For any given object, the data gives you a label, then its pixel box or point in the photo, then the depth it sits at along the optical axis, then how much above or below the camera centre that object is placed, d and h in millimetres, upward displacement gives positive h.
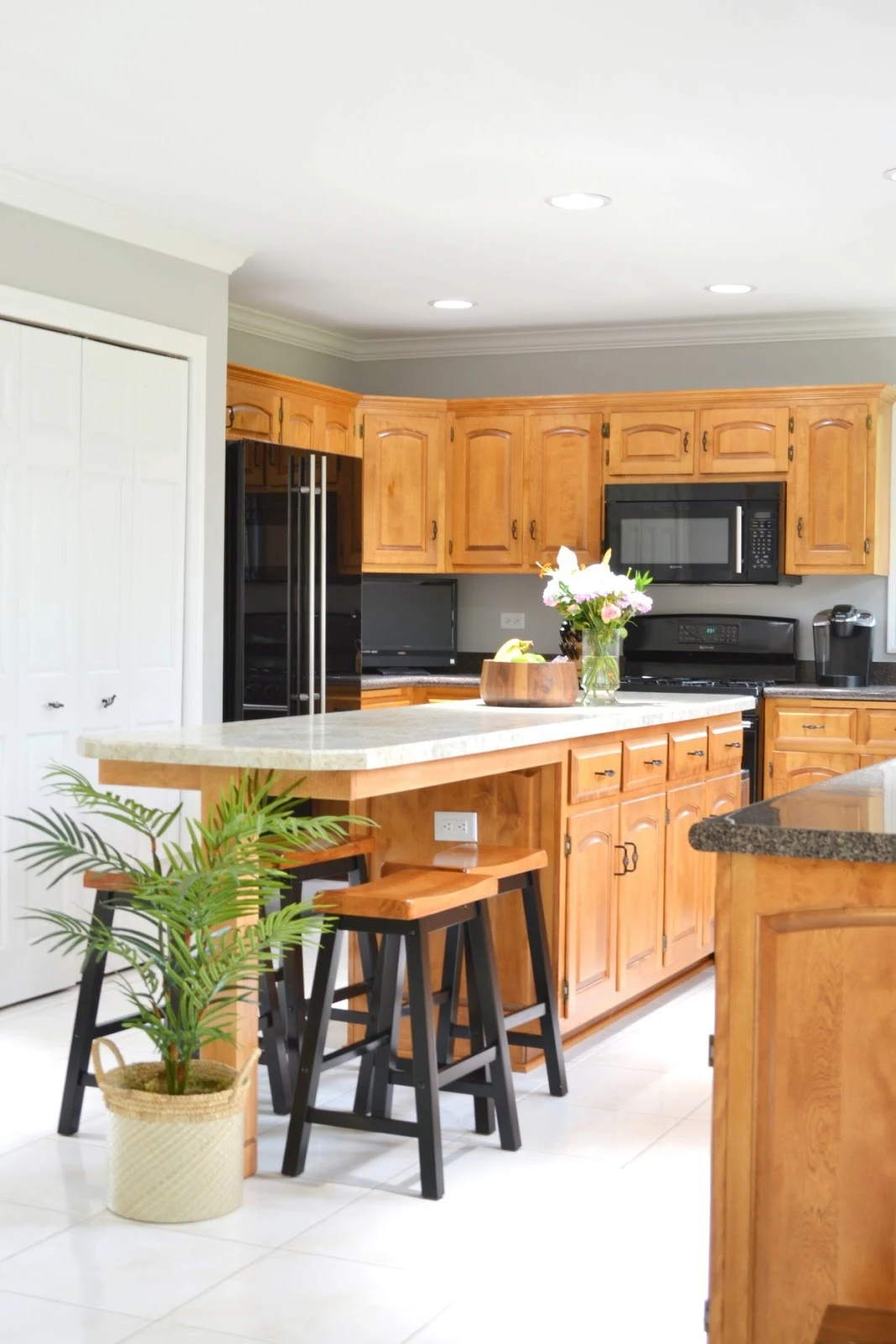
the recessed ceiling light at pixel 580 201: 4695 +1326
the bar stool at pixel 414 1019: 2961 -811
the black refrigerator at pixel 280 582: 5547 +150
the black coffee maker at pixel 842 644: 6422 -59
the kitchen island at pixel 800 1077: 1939 -578
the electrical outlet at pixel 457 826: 3758 -495
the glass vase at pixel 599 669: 4621 -126
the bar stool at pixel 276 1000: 3230 -852
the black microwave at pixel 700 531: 6520 +422
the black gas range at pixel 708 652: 6820 -108
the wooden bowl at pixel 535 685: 4355 -167
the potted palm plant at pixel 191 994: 2783 -698
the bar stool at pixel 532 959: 3479 -787
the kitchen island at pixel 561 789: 3064 -433
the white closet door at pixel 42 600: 4551 +63
